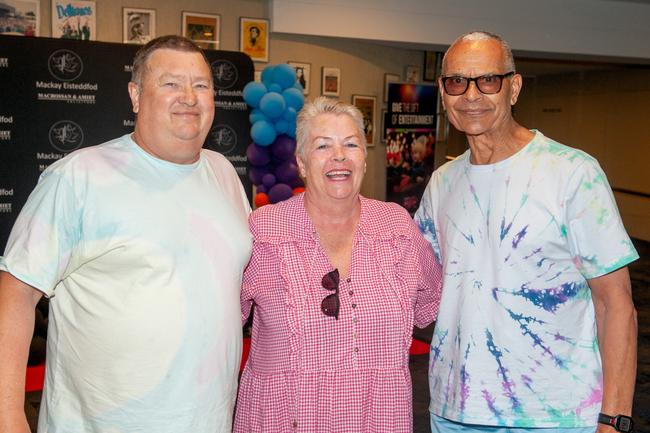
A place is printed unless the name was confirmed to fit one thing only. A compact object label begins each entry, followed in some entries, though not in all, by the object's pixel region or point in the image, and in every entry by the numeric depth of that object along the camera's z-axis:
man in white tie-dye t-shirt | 1.86
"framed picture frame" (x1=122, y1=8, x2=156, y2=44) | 6.53
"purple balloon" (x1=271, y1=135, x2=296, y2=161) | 5.22
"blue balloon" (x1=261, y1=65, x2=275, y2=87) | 5.29
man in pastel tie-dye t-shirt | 1.61
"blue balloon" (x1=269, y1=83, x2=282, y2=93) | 5.25
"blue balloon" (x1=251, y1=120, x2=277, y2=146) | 5.02
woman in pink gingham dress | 1.97
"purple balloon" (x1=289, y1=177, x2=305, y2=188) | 5.34
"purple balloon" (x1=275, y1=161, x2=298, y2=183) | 5.26
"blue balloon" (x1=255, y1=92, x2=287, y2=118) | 4.97
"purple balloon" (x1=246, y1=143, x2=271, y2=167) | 5.16
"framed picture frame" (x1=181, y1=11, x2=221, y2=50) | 6.82
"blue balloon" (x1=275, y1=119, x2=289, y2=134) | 5.14
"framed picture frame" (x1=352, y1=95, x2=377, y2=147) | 8.21
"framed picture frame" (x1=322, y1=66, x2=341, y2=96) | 7.77
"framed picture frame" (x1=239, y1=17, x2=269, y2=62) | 7.08
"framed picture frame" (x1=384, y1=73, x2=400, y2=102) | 8.41
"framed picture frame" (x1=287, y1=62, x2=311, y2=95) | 7.48
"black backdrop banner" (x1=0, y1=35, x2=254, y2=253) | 4.50
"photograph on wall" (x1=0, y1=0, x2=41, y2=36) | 5.99
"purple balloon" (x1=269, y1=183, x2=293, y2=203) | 5.21
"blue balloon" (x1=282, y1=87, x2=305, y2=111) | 5.28
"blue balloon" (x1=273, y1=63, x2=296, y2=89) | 5.28
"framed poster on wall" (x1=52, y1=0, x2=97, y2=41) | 6.20
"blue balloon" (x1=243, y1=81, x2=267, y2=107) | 4.98
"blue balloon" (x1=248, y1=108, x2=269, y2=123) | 5.06
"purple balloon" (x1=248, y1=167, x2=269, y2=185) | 5.26
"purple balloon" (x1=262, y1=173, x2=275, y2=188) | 5.25
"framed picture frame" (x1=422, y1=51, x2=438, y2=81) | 8.80
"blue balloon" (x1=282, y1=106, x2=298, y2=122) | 5.17
